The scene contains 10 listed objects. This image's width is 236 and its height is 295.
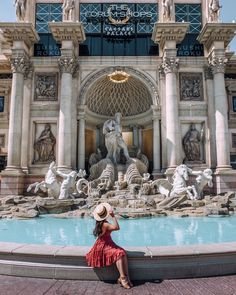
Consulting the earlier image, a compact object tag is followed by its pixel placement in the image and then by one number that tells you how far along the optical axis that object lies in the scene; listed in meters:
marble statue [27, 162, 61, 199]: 16.70
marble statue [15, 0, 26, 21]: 23.78
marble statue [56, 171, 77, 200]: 16.52
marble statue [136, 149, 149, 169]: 23.80
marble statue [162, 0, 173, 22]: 24.22
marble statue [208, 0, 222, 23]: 24.03
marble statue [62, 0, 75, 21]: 23.94
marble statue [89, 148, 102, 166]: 23.81
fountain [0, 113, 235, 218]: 13.94
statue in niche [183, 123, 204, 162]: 23.19
